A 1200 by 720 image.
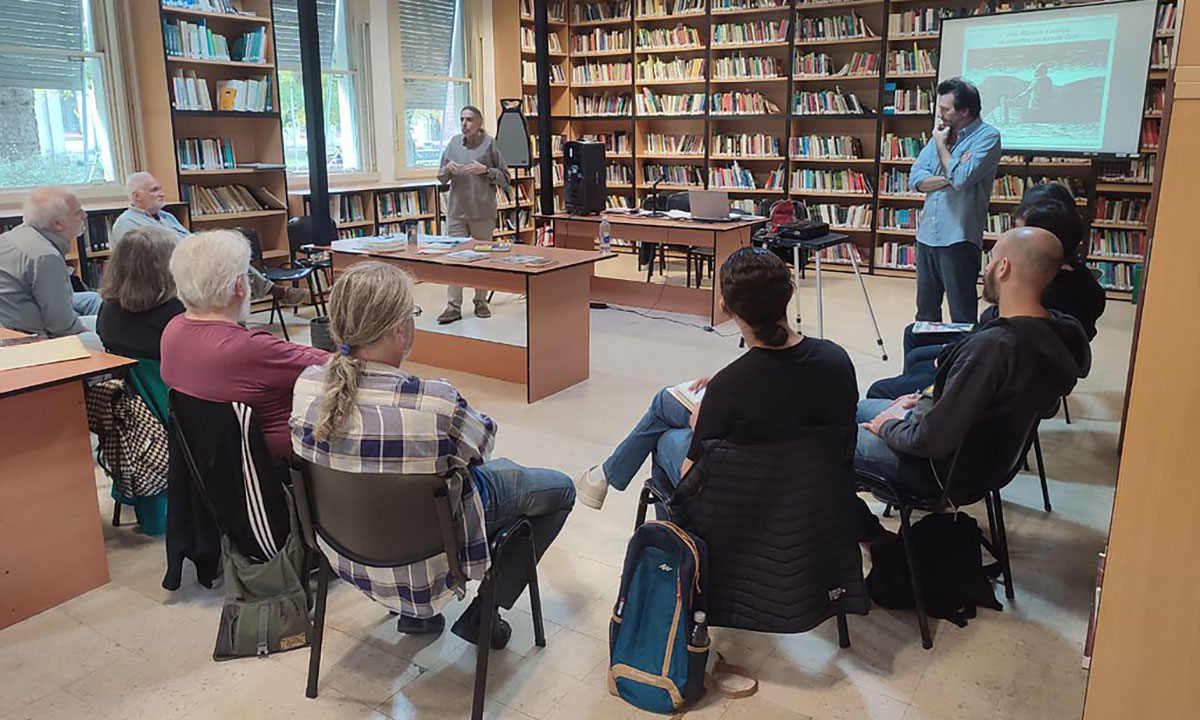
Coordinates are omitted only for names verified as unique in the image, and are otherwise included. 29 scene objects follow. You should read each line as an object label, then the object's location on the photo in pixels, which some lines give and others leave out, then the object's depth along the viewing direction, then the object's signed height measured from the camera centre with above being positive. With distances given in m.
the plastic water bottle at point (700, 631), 2.00 -1.06
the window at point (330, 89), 7.24 +0.73
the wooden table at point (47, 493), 2.43 -0.94
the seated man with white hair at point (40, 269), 3.37 -0.39
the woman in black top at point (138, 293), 2.82 -0.40
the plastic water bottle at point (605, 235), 6.04 -0.44
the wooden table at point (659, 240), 6.16 -0.49
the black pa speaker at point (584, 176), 6.77 -0.02
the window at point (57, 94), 5.56 +0.51
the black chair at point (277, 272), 5.77 -0.68
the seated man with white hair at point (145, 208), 4.42 -0.19
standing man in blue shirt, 4.29 -0.08
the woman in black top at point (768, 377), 1.94 -0.46
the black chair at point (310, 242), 6.32 -0.54
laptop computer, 6.30 -0.22
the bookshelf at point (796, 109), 7.48 +0.65
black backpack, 2.47 -1.14
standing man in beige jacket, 6.41 -0.03
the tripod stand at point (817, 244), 5.30 -0.43
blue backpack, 2.01 -1.05
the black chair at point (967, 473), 2.28 -0.81
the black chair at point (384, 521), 1.80 -0.75
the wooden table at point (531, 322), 4.48 -0.79
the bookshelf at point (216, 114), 6.02 +0.42
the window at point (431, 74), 8.34 +0.98
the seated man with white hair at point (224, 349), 2.29 -0.47
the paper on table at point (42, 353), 2.60 -0.56
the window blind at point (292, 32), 7.14 +1.18
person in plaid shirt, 1.79 -0.53
